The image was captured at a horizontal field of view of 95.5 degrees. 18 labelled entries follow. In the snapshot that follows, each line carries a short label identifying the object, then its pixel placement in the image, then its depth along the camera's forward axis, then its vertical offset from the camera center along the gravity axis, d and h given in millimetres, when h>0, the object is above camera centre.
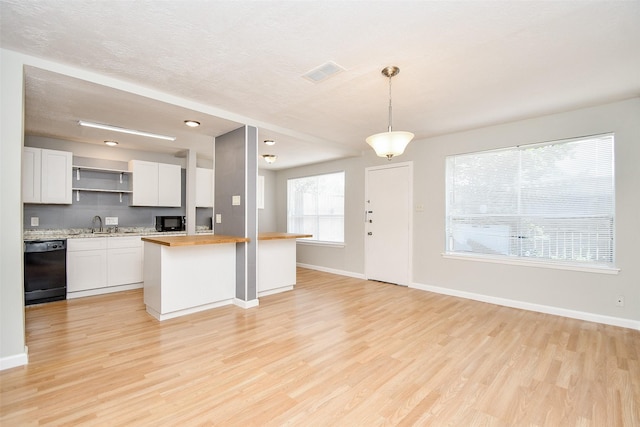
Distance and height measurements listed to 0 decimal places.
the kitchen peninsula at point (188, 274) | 3396 -753
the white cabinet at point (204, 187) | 5773 +539
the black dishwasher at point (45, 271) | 3812 -771
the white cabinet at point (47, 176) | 4125 +562
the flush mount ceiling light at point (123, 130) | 3810 +1177
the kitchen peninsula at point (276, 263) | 4430 -777
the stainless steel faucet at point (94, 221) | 4973 -123
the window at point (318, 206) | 6389 +175
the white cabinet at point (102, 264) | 4223 -768
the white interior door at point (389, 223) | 5078 -166
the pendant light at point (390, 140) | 2623 +680
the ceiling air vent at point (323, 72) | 2545 +1296
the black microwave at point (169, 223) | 5430 -174
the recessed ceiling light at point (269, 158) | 5213 +1014
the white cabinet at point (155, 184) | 5102 +550
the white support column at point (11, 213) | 2240 +7
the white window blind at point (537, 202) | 3449 +156
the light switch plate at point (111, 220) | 5113 -109
